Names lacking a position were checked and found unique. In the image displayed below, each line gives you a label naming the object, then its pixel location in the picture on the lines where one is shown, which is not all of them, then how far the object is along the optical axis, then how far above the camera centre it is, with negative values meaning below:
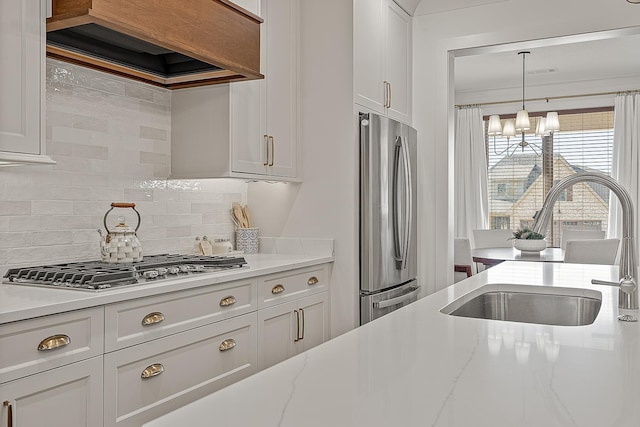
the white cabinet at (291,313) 2.69 -0.56
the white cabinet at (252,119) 2.92 +0.49
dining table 4.97 -0.43
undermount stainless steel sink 1.77 -0.32
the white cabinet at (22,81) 1.84 +0.43
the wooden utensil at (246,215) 3.60 -0.05
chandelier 6.02 +0.93
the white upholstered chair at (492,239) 6.43 -0.35
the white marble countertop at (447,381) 0.73 -0.27
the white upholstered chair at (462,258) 5.45 -0.48
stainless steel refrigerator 3.37 -0.04
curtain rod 6.84 +1.46
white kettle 2.34 -0.17
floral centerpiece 5.29 -0.31
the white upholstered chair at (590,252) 4.90 -0.37
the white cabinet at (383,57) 3.43 +1.02
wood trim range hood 2.03 +0.72
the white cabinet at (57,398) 1.53 -0.57
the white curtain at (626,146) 6.71 +0.79
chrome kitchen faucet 1.49 -0.02
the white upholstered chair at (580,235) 6.09 -0.27
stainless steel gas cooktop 1.90 -0.25
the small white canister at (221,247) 3.19 -0.23
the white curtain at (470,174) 7.77 +0.50
